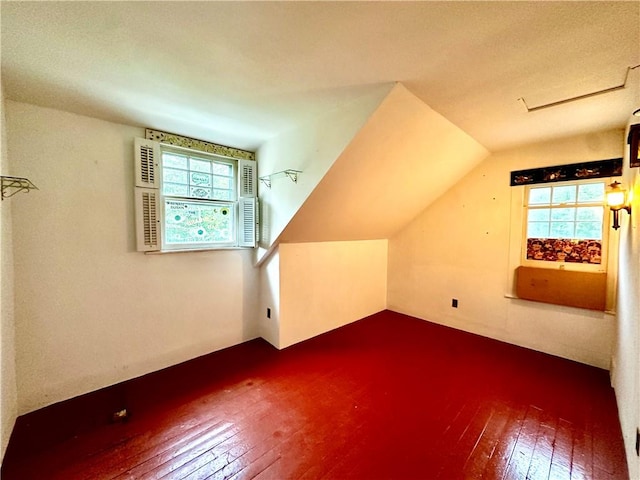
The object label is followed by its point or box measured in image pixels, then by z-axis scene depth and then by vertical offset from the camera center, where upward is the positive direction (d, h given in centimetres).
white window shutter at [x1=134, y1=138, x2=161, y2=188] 236 +66
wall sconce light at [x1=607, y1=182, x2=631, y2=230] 203 +28
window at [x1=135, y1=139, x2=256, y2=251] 243 +35
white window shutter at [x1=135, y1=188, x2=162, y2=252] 239 +11
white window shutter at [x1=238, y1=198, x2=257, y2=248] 304 +11
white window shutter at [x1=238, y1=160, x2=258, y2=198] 304 +64
